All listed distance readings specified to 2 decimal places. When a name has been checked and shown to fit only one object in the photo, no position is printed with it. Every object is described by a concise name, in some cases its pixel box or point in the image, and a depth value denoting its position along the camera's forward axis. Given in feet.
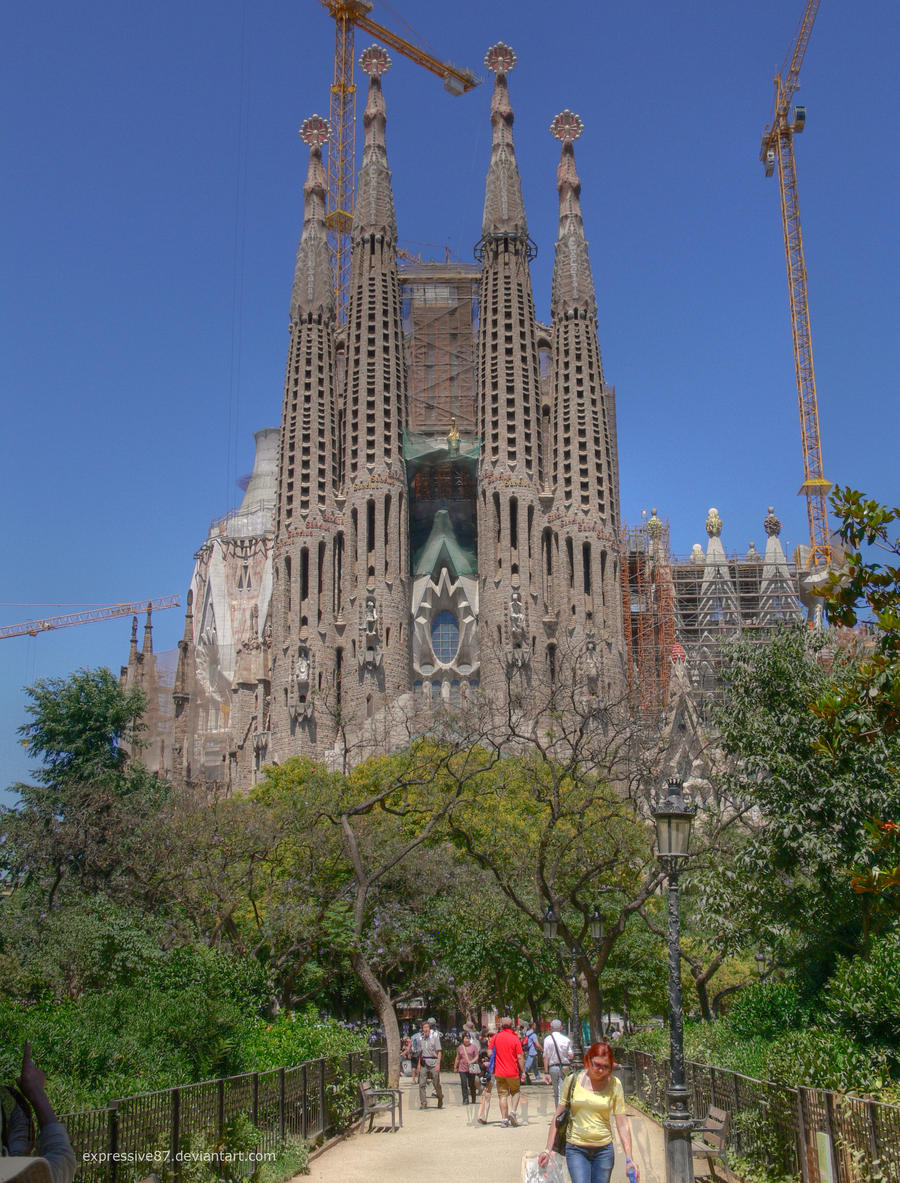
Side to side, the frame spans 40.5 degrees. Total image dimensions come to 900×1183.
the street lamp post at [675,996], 34.58
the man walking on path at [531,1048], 84.17
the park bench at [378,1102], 52.39
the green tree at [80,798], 94.32
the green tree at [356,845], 67.21
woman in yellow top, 28.02
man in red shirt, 50.44
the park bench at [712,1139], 39.11
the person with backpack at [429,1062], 61.89
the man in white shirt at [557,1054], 57.21
